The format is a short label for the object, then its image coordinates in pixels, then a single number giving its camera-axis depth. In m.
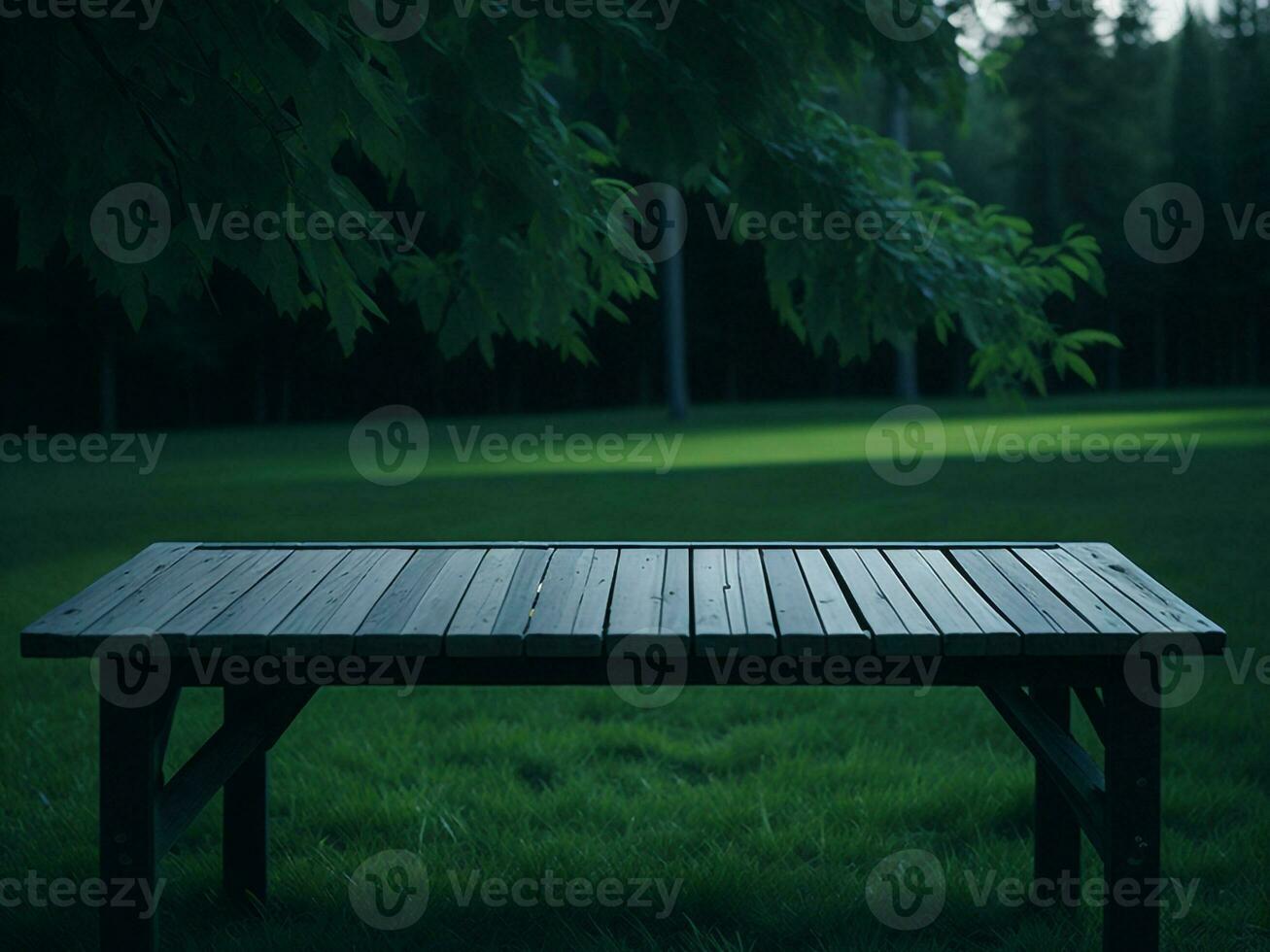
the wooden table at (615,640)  2.36
